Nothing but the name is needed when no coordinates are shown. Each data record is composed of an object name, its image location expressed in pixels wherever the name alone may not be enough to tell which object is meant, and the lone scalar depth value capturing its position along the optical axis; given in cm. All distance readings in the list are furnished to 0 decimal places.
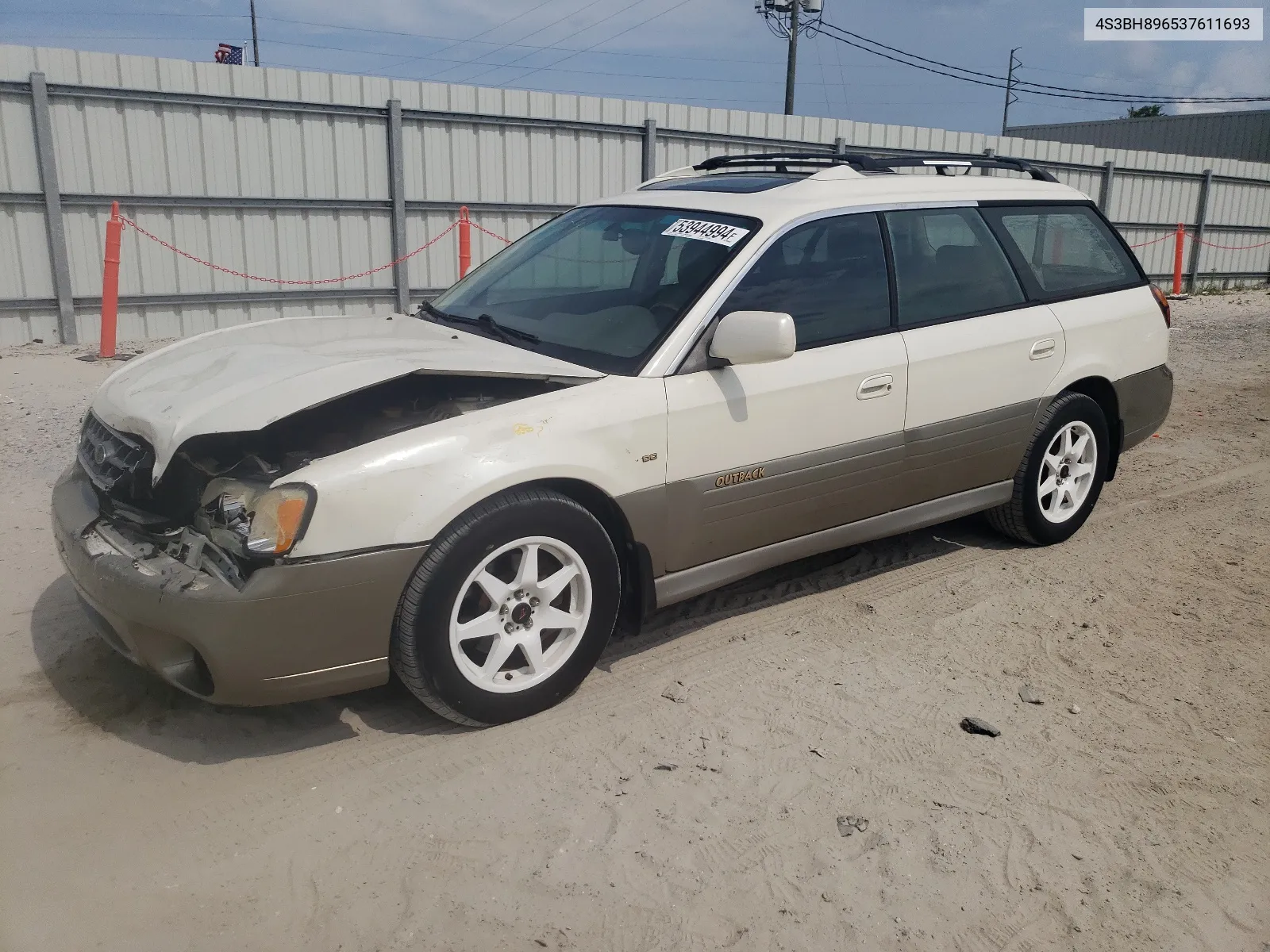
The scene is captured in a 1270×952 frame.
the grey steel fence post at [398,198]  1182
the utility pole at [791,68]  3100
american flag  1859
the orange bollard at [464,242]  1149
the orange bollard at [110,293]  909
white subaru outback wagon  307
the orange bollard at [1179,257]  1919
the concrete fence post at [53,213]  985
